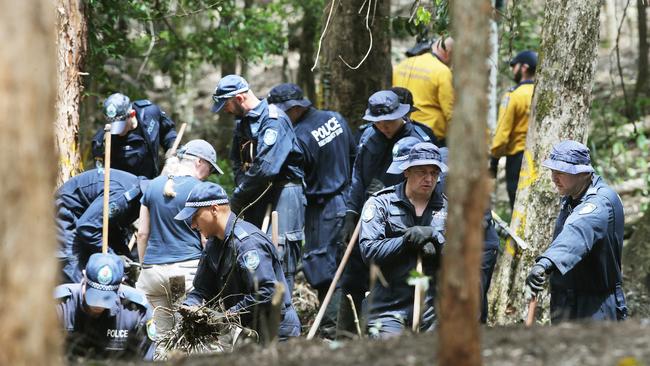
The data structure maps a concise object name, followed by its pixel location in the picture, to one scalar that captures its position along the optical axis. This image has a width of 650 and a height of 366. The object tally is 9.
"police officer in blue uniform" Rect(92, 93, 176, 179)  17.66
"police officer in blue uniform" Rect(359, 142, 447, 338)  13.56
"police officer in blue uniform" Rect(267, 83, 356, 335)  17.55
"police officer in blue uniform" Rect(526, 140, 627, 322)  13.17
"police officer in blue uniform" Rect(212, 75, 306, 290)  16.61
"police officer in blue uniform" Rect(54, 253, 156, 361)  12.84
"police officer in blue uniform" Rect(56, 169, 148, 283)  16.23
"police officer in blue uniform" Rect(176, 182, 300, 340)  13.66
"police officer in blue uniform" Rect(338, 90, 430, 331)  16.48
